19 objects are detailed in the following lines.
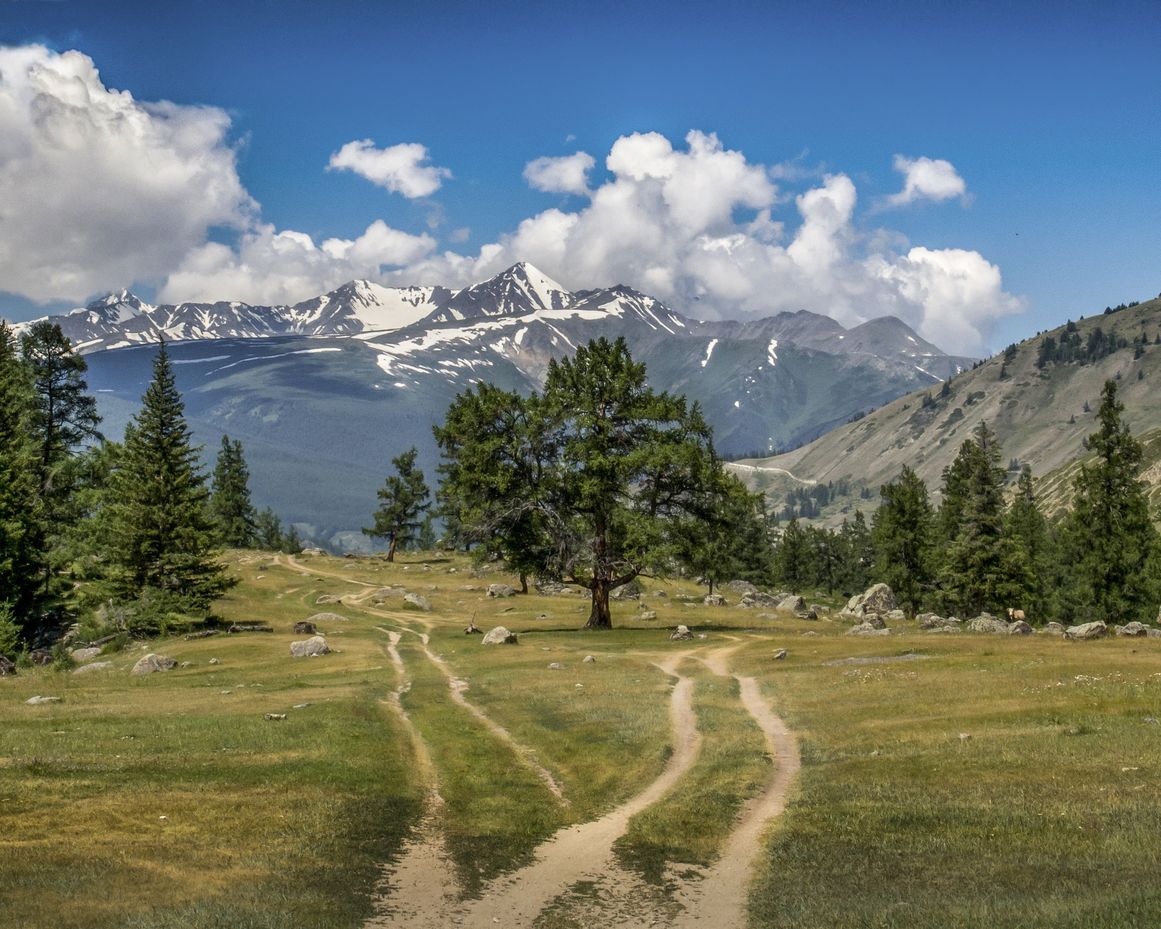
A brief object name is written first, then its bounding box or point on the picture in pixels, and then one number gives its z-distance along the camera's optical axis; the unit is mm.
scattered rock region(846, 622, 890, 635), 61875
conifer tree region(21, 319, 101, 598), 72875
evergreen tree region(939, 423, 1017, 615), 79250
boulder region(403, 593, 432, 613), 87594
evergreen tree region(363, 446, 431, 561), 148000
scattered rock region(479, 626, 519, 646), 56438
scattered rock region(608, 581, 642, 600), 97438
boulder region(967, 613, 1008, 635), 58144
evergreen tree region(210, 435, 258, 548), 146625
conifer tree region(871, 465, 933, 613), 96000
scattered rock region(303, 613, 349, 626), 70619
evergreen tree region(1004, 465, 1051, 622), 79312
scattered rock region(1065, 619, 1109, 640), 49625
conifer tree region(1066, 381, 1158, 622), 77125
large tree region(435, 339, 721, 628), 61562
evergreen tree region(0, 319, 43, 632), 62656
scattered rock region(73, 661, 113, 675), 48894
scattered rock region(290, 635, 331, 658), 50875
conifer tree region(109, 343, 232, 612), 64875
